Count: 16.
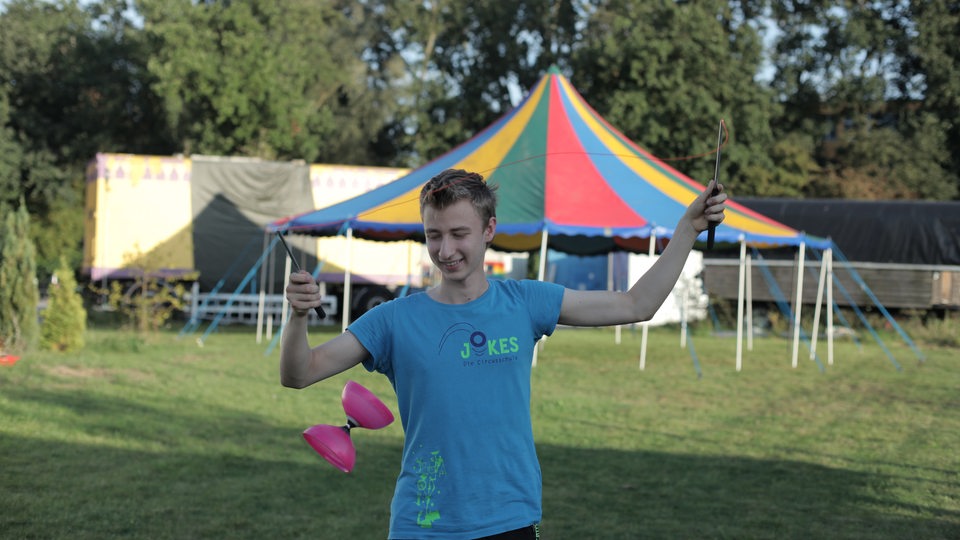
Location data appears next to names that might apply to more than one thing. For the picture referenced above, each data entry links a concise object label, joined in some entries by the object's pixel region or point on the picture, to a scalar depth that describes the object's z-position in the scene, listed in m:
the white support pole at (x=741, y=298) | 14.06
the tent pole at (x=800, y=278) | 14.56
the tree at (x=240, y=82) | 35.66
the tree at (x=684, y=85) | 32.72
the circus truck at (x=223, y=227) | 21.72
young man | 2.77
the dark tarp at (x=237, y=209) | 22.16
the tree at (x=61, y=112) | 36.09
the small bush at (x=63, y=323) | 14.05
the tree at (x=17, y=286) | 13.58
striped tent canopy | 13.56
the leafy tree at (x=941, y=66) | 35.91
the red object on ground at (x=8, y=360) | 12.28
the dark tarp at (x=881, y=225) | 21.97
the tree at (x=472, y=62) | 37.44
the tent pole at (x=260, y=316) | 17.13
